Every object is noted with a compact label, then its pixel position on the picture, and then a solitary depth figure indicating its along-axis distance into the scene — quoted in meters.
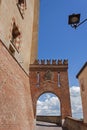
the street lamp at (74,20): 3.64
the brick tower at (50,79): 15.41
